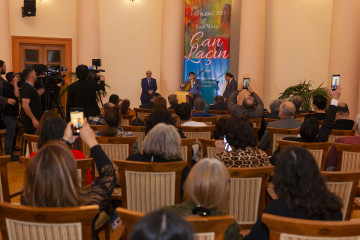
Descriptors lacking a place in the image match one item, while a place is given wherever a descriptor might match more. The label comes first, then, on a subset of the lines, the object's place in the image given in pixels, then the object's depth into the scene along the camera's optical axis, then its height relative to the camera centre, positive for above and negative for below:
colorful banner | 12.15 +1.04
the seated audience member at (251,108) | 6.70 -0.43
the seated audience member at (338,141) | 4.03 -0.54
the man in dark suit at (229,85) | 11.17 -0.13
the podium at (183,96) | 11.39 -0.45
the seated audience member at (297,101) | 6.91 -0.30
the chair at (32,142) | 4.48 -0.69
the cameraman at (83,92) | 6.35 -0.24
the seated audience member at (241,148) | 3.22 -0.51
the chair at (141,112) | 7.51 -0.59
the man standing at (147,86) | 12.48 -0.24
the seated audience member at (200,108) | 6.46 -0.42
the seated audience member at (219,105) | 7.92 -0.46
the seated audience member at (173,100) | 7.74 -0.38
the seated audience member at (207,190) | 1.97 -0.50
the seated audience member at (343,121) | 5.29 -0.45
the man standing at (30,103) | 6.08 -0.40
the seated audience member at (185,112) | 5.41 -0.41
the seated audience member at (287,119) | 5.32 -0.45
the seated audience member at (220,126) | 4.23 -0.44
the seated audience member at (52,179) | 1.98 -0.48
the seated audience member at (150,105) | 8.00 -0.50
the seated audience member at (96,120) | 5.86 -0.59
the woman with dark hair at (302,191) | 2.13 -0.53
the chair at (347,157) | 3.78 -0.64
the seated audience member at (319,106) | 5.94 -0.32
